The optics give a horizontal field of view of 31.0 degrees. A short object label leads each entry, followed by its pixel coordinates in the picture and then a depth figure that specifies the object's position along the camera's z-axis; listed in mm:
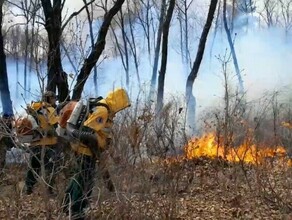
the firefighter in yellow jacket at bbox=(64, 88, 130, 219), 5770
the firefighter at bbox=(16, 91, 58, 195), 5480
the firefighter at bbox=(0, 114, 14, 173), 5464
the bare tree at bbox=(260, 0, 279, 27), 42762
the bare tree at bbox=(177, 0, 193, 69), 36981
